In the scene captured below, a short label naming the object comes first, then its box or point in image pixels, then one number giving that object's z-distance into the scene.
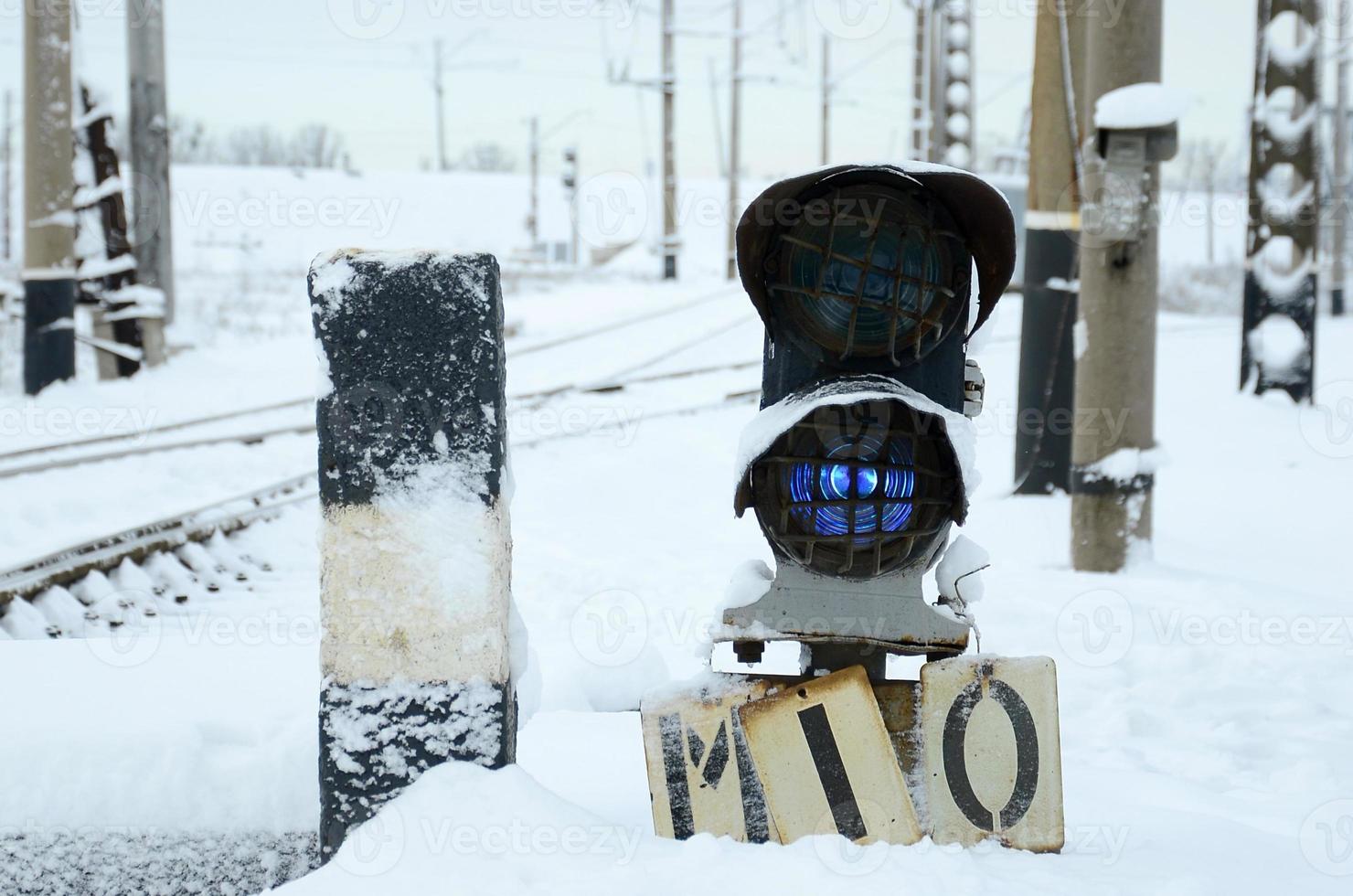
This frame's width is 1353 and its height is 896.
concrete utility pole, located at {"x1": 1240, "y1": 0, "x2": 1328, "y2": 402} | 11.88
